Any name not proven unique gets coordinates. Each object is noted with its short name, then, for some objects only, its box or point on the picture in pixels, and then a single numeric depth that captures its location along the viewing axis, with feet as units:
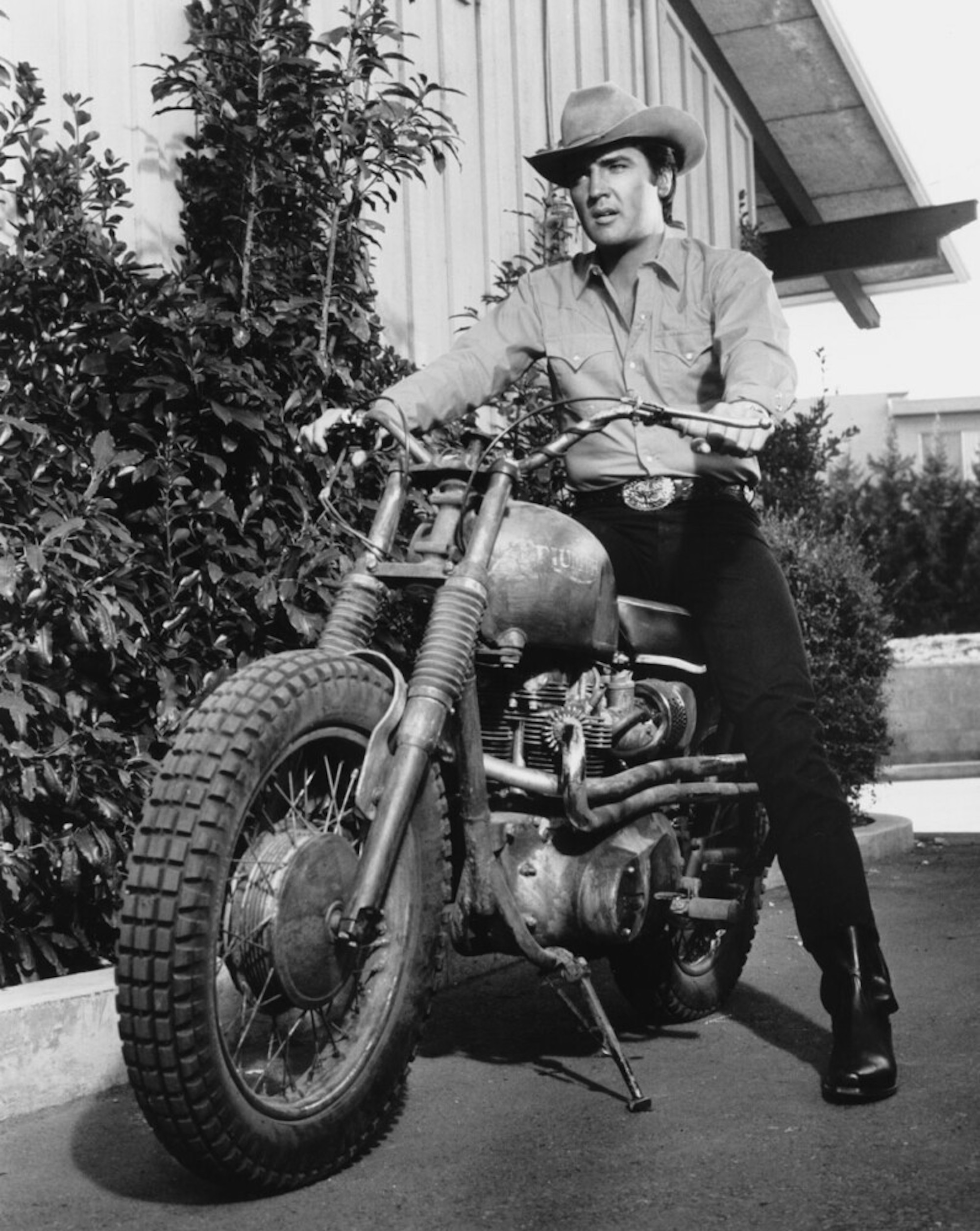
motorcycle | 9.21
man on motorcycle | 12.51
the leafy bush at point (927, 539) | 72.13
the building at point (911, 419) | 126.72
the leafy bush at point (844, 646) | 26.55
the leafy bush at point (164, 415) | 13.73
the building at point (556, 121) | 18.22
